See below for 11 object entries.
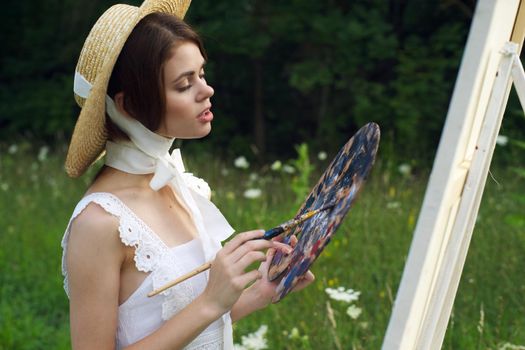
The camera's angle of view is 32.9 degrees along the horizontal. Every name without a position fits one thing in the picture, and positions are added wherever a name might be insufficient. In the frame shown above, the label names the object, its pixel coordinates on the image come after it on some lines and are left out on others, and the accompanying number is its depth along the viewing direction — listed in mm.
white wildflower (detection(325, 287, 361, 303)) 2584
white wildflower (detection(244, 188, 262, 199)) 4504
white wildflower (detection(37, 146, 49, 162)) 7059
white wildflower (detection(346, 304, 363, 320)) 2678
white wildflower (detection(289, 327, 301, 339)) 2812
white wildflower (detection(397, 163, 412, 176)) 5126
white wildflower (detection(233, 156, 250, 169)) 5216
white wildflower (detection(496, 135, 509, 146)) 4610
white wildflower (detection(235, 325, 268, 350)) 2863
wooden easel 1323
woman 1757
